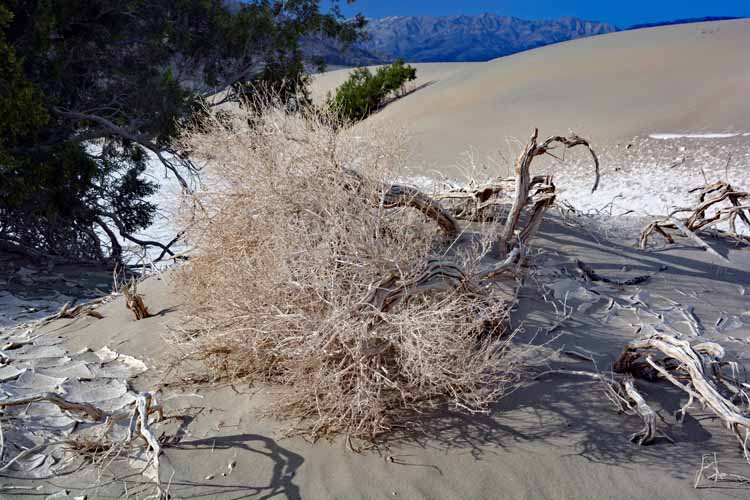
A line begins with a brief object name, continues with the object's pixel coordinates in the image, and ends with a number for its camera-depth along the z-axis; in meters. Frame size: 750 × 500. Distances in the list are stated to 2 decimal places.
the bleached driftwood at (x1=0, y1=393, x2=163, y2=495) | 2.82
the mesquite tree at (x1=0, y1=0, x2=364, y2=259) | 7.31
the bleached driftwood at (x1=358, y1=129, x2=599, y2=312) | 2.96
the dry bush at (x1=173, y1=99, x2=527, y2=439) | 2.86
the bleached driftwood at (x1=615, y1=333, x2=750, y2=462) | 2.88
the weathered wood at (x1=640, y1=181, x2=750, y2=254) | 6.35
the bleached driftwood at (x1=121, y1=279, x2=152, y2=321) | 4.60
